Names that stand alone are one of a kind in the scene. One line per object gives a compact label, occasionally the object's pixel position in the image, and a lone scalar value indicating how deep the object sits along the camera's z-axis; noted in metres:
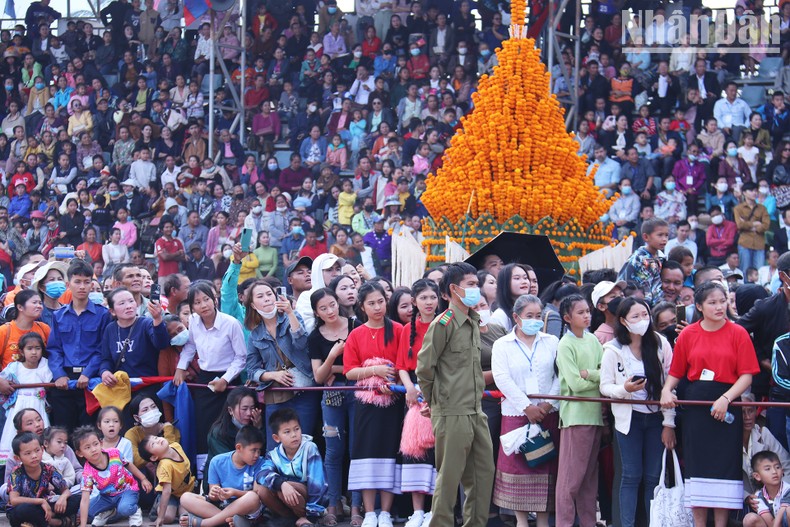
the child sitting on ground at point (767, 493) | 15.07
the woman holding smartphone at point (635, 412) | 15.60
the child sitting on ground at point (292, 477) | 16.20
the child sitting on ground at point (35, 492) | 16.86
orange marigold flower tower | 23.87
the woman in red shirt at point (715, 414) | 15.25
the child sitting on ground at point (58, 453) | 17.47
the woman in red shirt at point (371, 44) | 43.66
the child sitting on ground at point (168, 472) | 17.11
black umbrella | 23.47
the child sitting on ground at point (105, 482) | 17.08
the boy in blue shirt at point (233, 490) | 16.31
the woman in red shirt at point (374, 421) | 16.69
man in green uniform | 14.89
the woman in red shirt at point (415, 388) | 16.27
